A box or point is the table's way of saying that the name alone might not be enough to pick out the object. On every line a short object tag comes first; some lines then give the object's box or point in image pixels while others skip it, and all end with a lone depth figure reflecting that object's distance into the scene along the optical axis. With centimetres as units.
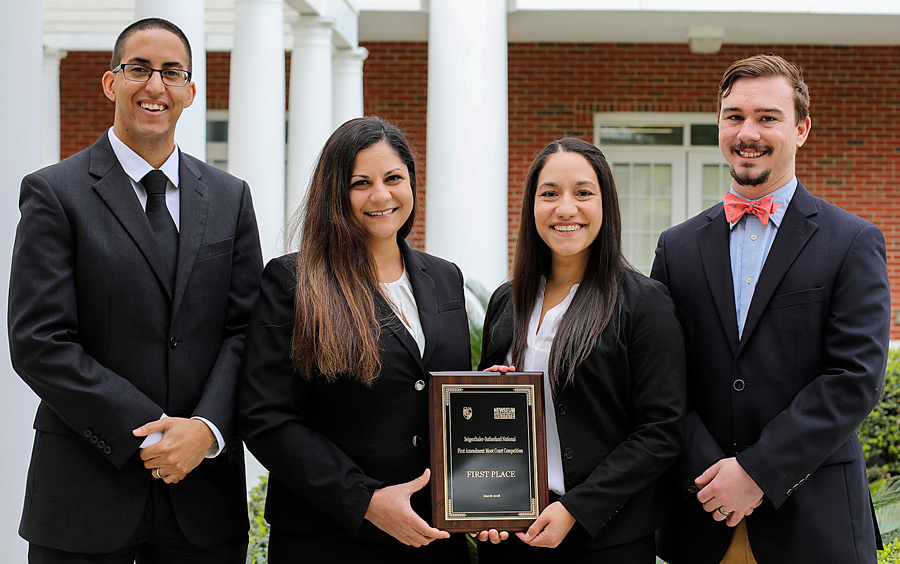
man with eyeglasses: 258
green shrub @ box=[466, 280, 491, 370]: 466
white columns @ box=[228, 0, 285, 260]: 699
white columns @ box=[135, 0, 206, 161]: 444
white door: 1230
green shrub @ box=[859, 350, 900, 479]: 715
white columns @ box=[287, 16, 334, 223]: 826
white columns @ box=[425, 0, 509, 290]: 805
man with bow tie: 265
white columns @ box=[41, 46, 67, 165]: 1079
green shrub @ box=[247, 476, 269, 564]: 439
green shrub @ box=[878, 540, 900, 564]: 389
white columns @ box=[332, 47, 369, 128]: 962
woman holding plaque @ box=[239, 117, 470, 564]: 264
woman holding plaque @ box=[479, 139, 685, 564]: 268
